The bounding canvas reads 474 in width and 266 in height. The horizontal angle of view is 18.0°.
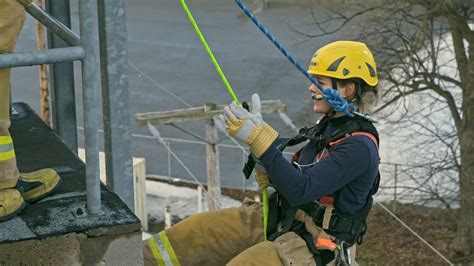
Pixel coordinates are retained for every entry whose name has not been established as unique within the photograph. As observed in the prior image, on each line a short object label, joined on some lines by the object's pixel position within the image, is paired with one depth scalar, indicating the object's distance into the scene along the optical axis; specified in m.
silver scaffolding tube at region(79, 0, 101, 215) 5.67
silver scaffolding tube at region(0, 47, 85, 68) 5.52
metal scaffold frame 5.65
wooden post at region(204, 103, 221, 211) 26.14
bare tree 27.88
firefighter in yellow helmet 6.69
